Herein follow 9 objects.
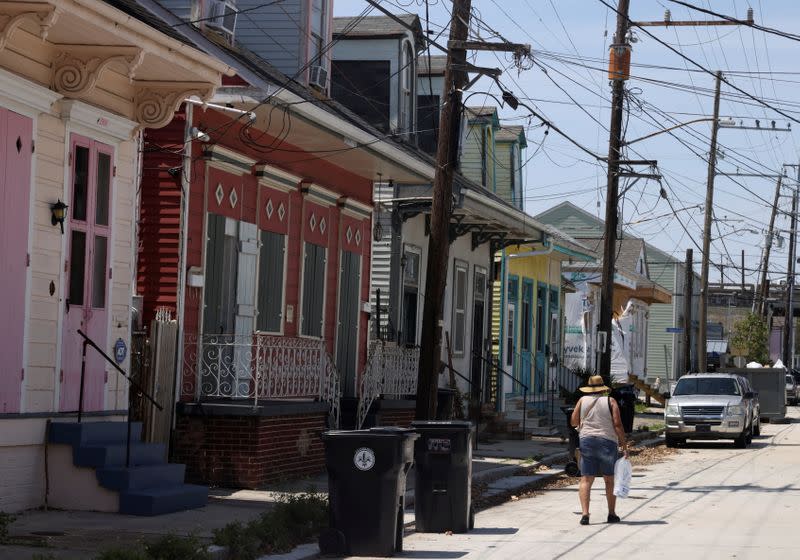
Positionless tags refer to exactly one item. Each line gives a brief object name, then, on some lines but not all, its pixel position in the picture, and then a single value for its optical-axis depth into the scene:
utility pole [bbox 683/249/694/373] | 49.47
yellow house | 34.16
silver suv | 31.34
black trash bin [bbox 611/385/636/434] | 30.50
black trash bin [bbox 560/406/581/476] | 21.27
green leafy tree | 74.31
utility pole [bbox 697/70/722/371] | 45.59
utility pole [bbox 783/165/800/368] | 80.56
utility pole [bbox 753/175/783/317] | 74.12
